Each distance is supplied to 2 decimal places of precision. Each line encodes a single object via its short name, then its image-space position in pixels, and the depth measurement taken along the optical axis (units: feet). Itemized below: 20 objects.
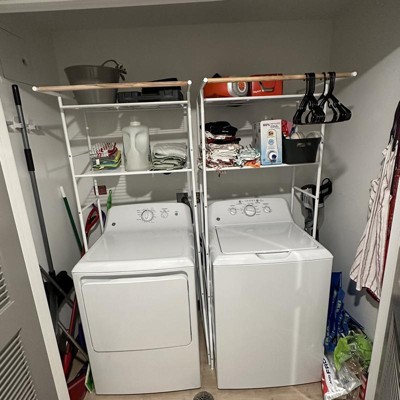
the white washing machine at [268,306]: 4.87
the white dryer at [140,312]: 4.84
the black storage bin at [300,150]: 5.15
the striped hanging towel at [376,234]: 4.60
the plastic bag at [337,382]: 5.12
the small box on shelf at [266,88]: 5.05
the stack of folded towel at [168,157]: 5.77
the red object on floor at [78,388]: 5.35
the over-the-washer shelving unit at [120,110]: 4.50
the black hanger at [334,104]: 4.42
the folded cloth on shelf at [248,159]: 5.33
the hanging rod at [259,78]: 4.37
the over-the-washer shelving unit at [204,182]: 4.43
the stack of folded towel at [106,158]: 6.02
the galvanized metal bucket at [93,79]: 4.98
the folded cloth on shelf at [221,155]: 5.40
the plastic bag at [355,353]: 5.13
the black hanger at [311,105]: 4.43
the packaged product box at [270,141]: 5.25
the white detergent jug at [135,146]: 5.68
